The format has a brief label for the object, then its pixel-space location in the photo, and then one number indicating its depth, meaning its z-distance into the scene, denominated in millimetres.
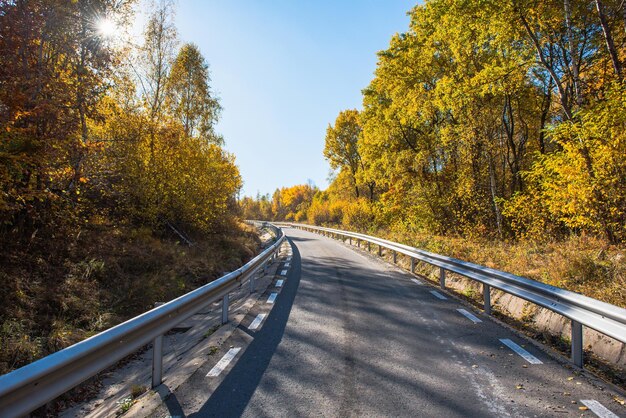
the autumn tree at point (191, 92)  18766
